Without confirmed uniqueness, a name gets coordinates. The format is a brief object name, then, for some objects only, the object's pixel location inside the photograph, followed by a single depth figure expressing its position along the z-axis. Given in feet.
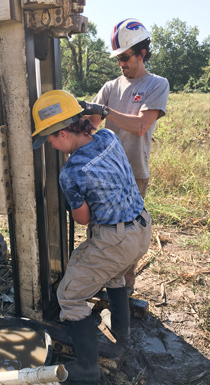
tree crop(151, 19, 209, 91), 157.79
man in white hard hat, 9.65
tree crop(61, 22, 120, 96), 146.10
